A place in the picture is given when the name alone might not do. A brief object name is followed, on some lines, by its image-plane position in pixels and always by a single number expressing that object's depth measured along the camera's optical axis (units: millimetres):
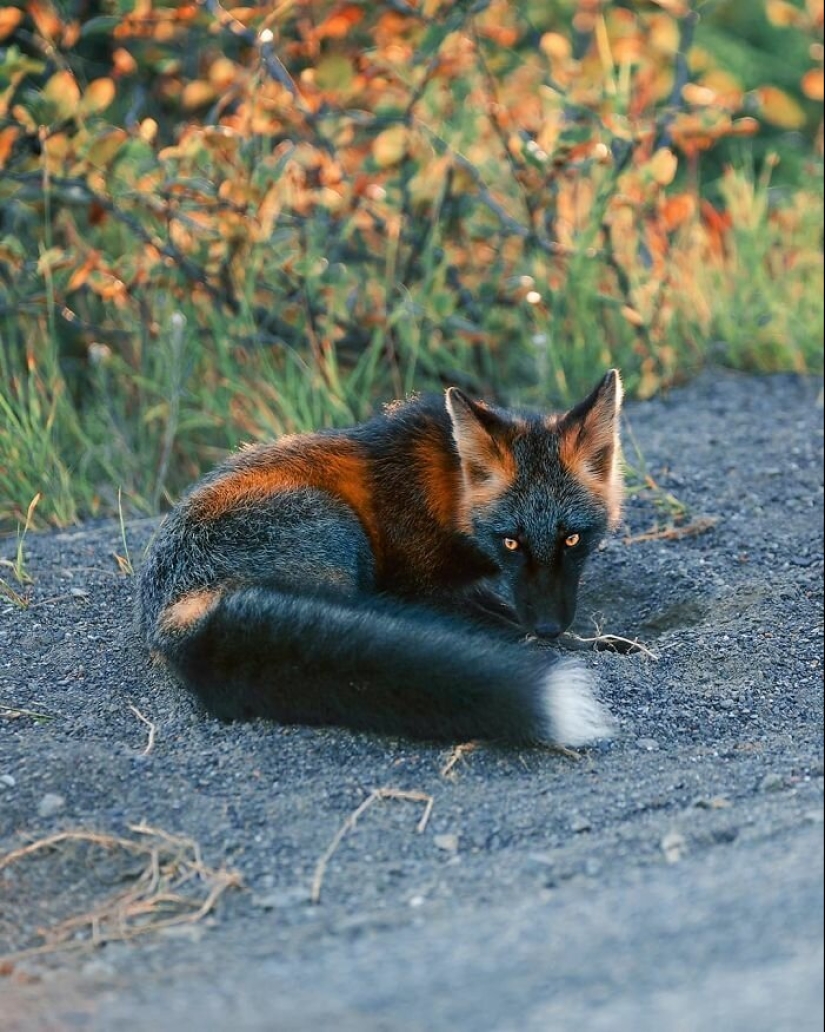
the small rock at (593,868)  6605
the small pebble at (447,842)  7191
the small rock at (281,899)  6723
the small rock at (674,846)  6676
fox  8187
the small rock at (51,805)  7652
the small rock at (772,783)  7488
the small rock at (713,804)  7297
